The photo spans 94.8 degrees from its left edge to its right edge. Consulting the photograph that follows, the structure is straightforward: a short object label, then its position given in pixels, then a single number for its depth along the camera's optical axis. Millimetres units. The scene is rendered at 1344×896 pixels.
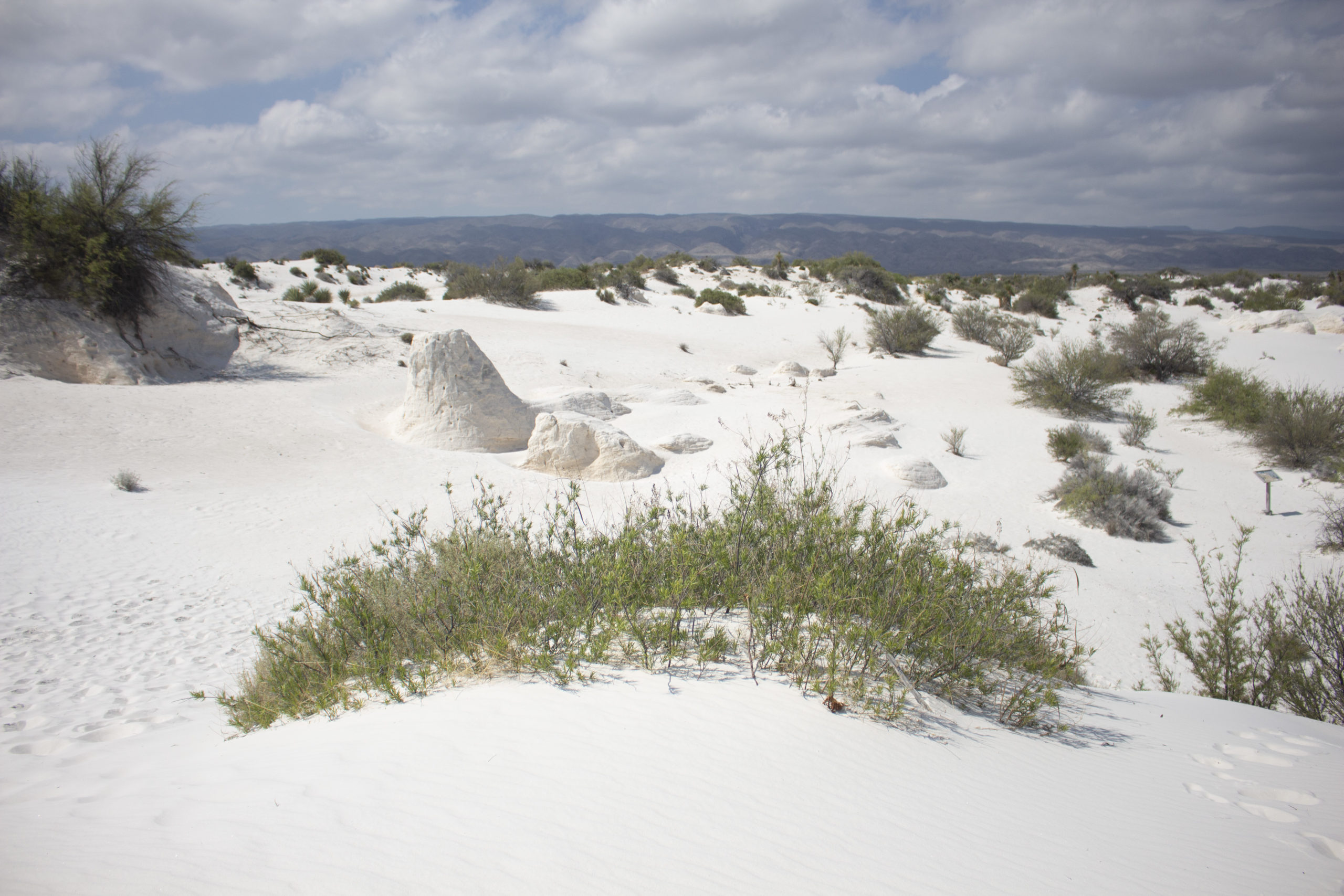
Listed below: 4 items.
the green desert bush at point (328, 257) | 31312
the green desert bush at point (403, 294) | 24016
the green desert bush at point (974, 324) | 20266
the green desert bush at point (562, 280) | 26281
